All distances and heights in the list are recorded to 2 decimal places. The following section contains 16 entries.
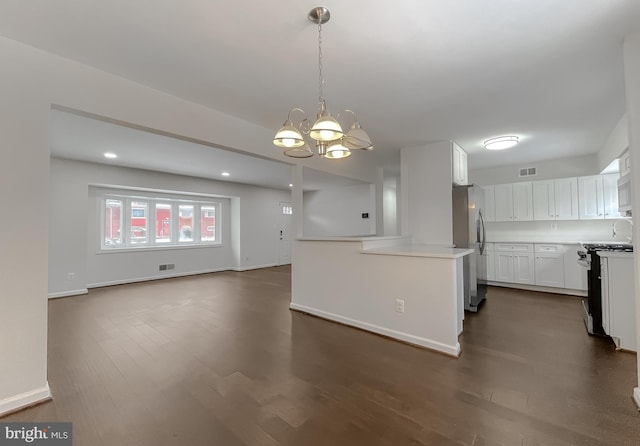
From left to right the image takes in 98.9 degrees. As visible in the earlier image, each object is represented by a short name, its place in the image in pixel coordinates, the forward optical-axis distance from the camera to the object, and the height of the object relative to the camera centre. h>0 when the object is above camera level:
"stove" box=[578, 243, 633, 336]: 3.00 -0.70
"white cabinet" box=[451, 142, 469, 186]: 4.17 +1.00
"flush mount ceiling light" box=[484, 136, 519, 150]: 3.92 +1.24
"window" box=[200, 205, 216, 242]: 7.52 +0.17
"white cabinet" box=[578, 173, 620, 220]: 4.58 +0.50
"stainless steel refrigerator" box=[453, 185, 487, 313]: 3.90 -0.12
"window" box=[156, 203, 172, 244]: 6.71 +0.16
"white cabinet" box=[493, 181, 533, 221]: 5.36 +0.50
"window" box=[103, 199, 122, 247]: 5.91 +0.15
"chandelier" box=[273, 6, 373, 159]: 1.64 +0.63
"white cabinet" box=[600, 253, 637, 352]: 2.65 -0.74
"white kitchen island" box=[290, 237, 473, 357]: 2.70 -0.70
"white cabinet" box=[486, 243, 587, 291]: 4.67 -0.71
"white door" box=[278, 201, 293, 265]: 8.87 -0.21
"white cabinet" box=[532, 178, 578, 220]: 4.92 +0.50
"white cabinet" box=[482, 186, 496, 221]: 5.73 +0.48
